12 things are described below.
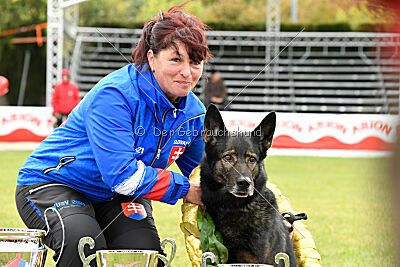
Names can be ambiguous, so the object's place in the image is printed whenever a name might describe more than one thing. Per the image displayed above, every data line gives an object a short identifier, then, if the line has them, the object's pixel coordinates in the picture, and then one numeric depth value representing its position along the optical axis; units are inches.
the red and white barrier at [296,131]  547.8
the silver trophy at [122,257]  91.6
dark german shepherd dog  109.0
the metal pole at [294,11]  1125.7
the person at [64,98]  587.5
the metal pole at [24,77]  1008.4
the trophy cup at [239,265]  87.1
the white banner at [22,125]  553.9
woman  104.3
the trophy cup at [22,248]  89.4
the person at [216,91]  548.4
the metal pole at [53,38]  646.5
